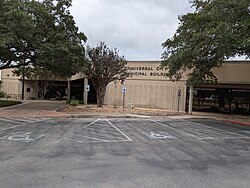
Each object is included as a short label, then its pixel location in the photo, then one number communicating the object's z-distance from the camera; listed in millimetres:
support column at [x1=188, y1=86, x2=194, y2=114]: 18277
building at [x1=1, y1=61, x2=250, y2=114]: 17671
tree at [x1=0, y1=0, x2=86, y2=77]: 12795
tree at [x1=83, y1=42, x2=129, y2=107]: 17825
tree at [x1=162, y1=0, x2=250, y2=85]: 10655
